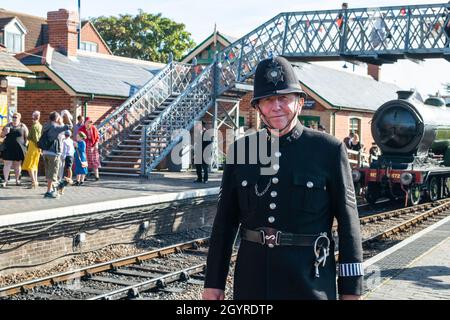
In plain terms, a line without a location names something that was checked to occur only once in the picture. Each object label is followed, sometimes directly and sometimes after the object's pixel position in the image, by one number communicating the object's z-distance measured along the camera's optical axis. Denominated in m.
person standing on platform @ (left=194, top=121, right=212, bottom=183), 15.98
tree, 48.53
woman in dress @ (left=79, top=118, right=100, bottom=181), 15.50
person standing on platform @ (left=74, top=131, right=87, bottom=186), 14.56
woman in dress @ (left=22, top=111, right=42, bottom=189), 13.81
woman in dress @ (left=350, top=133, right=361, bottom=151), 20.53
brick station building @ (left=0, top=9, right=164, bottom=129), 18.66
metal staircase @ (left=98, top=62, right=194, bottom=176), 18.06
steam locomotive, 16.77
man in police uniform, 3.18
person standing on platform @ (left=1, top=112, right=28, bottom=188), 13.72
